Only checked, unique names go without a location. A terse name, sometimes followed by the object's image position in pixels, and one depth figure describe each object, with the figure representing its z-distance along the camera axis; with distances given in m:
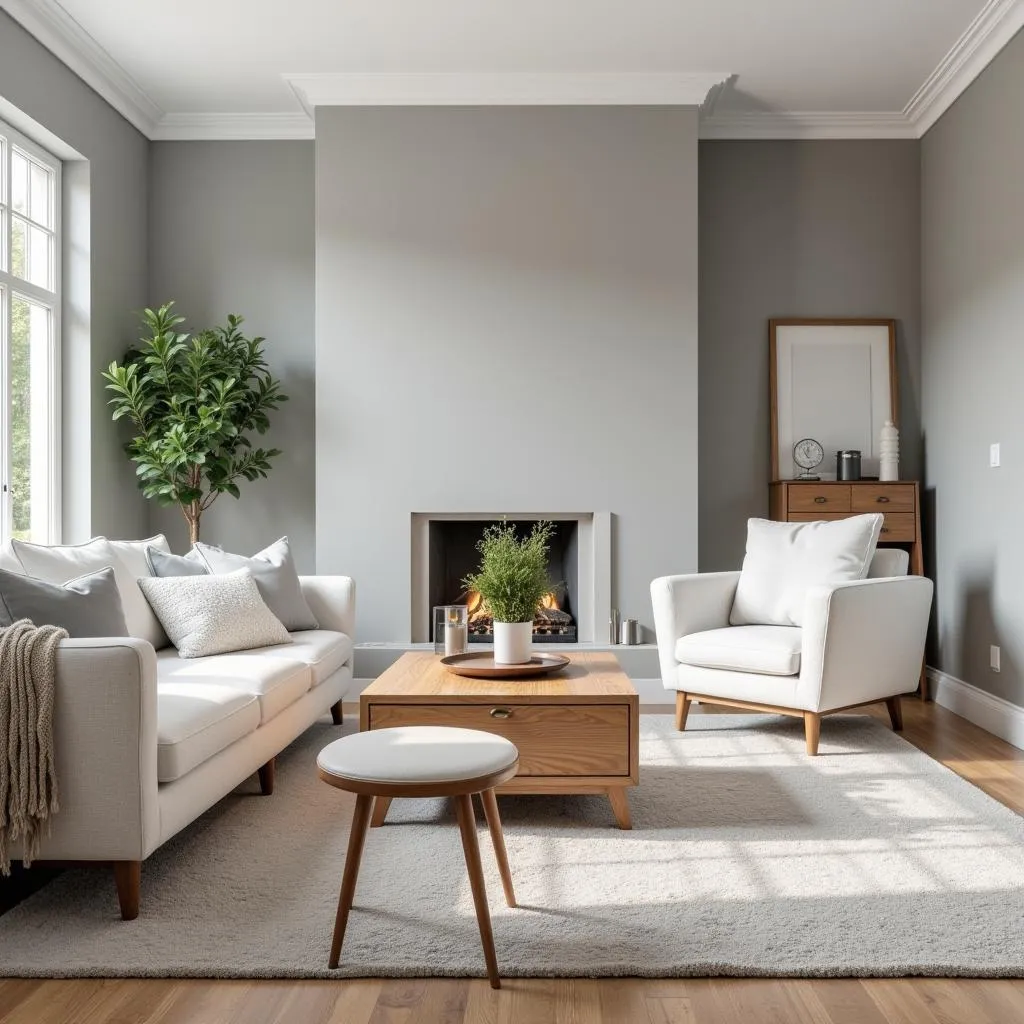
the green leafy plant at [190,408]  4.65
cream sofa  2.21
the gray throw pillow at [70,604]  2.51
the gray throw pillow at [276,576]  3.97
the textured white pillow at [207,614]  3.51
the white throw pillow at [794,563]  4.14
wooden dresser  4.84
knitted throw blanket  2.17
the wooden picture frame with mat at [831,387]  5.18
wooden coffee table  2.86
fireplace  4.91
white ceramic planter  3.24
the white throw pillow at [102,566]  3.06
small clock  5.14
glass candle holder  3.50
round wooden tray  3.12
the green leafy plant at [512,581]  3.18
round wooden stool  1.96
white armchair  3.73
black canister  4.97
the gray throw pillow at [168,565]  3.75
